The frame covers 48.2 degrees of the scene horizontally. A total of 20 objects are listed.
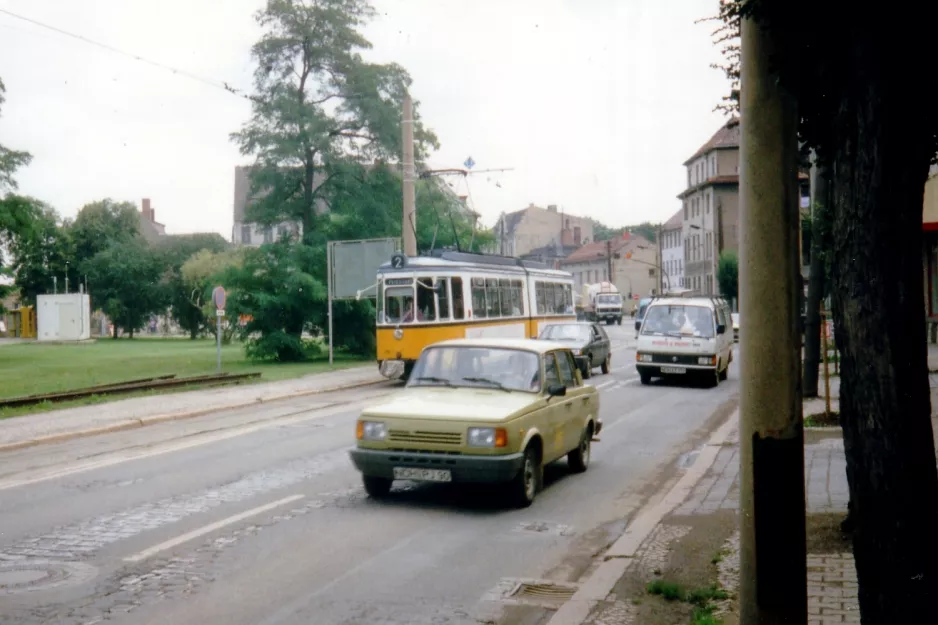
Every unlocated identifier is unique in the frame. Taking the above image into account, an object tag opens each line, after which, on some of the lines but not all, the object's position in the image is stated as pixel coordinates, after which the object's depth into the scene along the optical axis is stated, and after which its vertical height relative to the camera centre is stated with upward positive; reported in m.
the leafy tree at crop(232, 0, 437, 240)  39.69 +8.42
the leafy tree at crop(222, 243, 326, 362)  38.03 +1.15
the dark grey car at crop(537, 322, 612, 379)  28.56 -0.47
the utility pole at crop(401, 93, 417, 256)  30.44 +4.13
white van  25.67 -0.48
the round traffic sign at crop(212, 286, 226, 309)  29.42 +0.93
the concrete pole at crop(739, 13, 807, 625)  4.76 -0.09
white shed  70.12 +1.10
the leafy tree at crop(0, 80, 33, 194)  43.38 +7.07
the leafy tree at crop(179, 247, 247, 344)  78.06 +4.27
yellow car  9.52 -0.90
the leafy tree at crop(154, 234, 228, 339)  81.94 +4.86
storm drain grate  6.90 -1.83
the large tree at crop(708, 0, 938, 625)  4.09 +0.00
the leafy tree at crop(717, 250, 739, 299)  72.00 +3.10
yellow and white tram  27.03 +0.57
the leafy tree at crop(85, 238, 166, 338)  83.88 +3.79
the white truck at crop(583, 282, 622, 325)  87.88 +1.46
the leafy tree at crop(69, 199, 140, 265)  91.44 +9.27
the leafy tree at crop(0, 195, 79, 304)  88.19 +5.83
